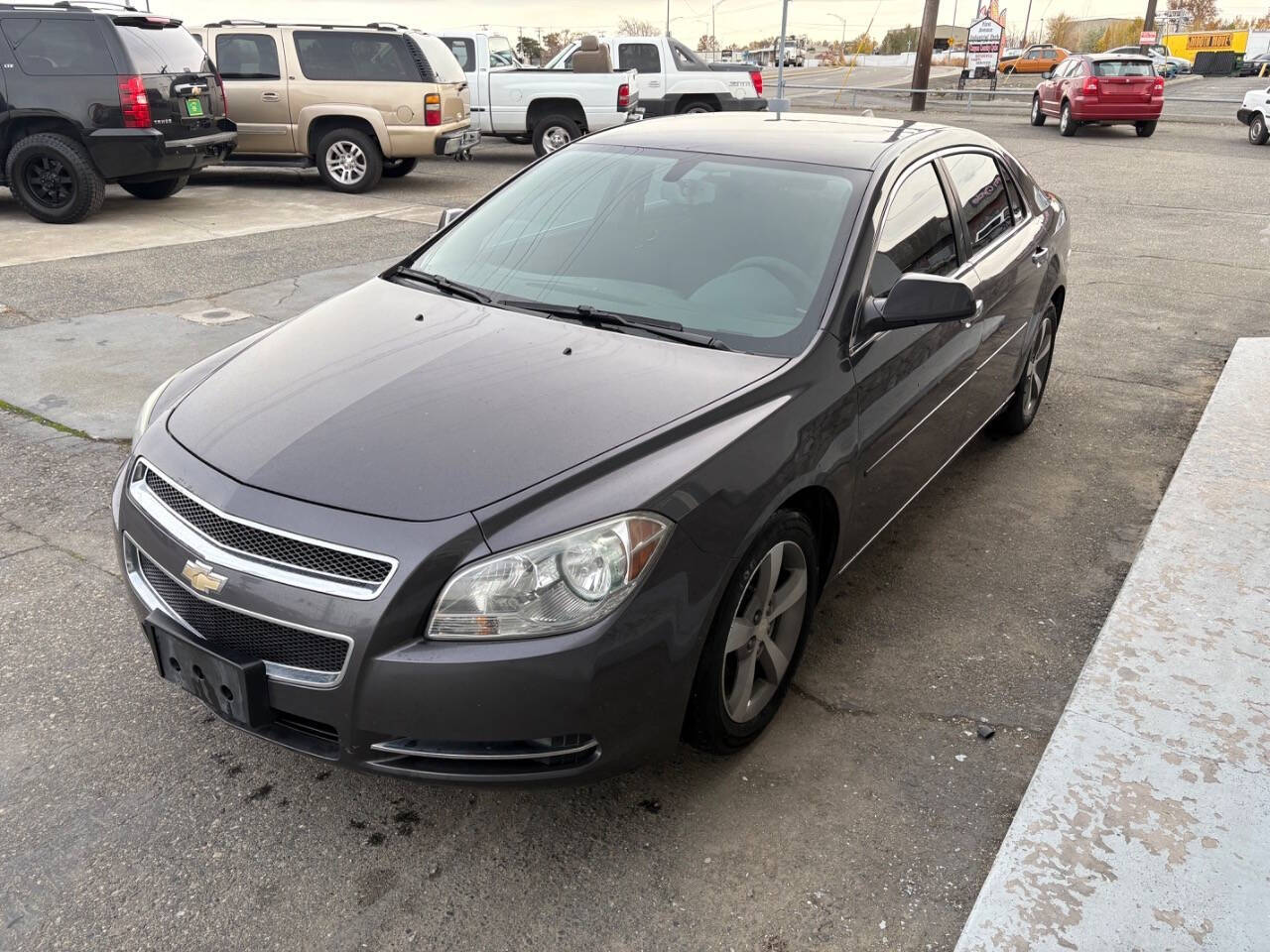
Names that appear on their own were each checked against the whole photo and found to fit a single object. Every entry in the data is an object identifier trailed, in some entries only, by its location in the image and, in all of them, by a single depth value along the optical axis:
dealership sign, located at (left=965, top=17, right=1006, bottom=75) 33.56
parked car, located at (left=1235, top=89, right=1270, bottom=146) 19.69
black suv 9.56
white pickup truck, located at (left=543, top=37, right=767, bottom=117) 16.92
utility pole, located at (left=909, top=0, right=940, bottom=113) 27.97
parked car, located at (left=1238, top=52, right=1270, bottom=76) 51.78
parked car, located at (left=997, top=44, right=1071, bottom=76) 54.56
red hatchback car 20.61
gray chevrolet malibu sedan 2.28
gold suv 12.36
